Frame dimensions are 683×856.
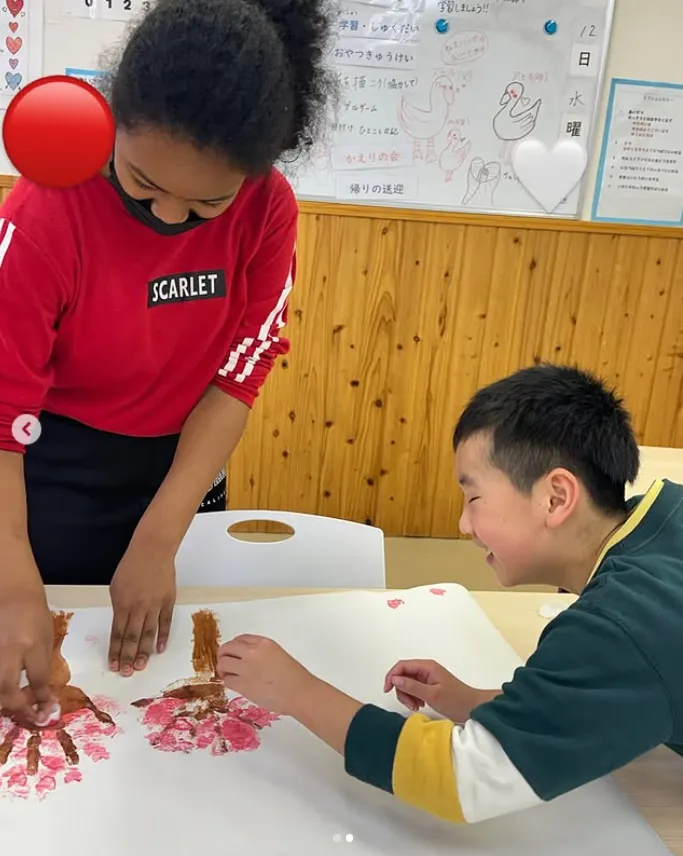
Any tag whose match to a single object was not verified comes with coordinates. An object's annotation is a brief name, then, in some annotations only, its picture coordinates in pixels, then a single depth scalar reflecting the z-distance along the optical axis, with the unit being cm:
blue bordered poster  227
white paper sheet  59
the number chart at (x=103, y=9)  210
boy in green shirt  59
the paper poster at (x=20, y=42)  209
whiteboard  216
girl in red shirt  65
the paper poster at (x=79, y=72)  213
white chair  114
